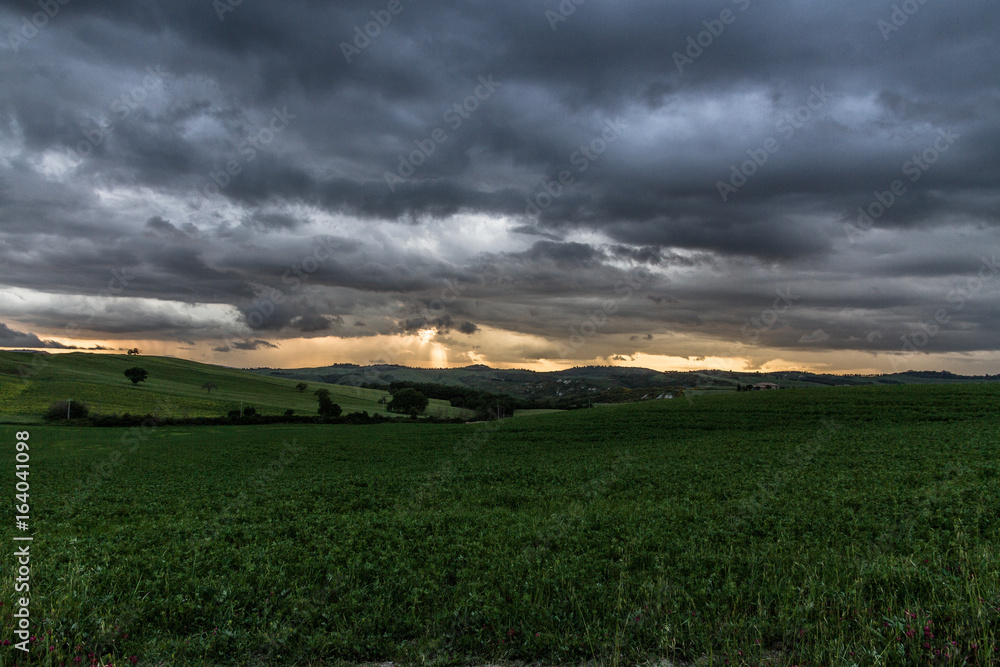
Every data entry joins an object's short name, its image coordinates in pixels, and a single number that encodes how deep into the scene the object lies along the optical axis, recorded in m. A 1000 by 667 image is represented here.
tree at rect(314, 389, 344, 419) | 113.39
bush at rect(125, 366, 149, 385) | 126.81
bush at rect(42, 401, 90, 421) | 85.62
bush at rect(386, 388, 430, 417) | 129.62
